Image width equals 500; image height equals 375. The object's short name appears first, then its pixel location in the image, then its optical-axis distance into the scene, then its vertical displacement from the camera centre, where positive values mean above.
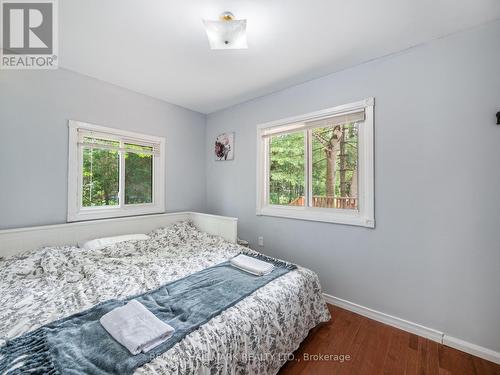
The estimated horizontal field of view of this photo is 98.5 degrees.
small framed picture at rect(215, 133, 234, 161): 3.26 +0.65
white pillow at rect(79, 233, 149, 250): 2.17 -0.57
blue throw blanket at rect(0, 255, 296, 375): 0.89 -0.73
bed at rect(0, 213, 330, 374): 1.10 -0.72
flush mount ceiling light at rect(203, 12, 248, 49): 1.53 +1.15
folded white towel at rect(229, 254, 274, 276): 1.80 -0.67
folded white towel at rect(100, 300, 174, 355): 1.00 -0.71
